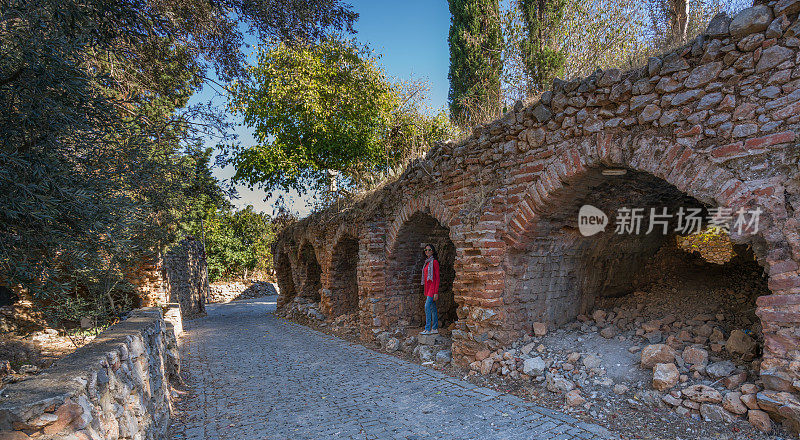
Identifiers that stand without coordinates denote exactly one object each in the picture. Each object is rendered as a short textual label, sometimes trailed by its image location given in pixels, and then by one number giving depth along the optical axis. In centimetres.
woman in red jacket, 740
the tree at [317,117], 1357
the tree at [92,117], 333
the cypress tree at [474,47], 1475
